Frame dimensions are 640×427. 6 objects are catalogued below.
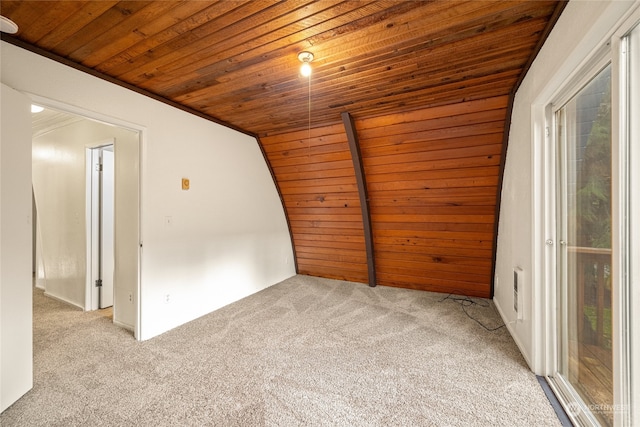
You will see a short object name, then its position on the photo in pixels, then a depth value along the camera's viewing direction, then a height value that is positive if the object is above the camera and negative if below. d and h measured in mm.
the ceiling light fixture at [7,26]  1349 +1000
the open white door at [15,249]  1547 -212
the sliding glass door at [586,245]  1256 -185
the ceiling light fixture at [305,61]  1865 +1143
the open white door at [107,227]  3178 -157
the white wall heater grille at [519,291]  2066 -643
